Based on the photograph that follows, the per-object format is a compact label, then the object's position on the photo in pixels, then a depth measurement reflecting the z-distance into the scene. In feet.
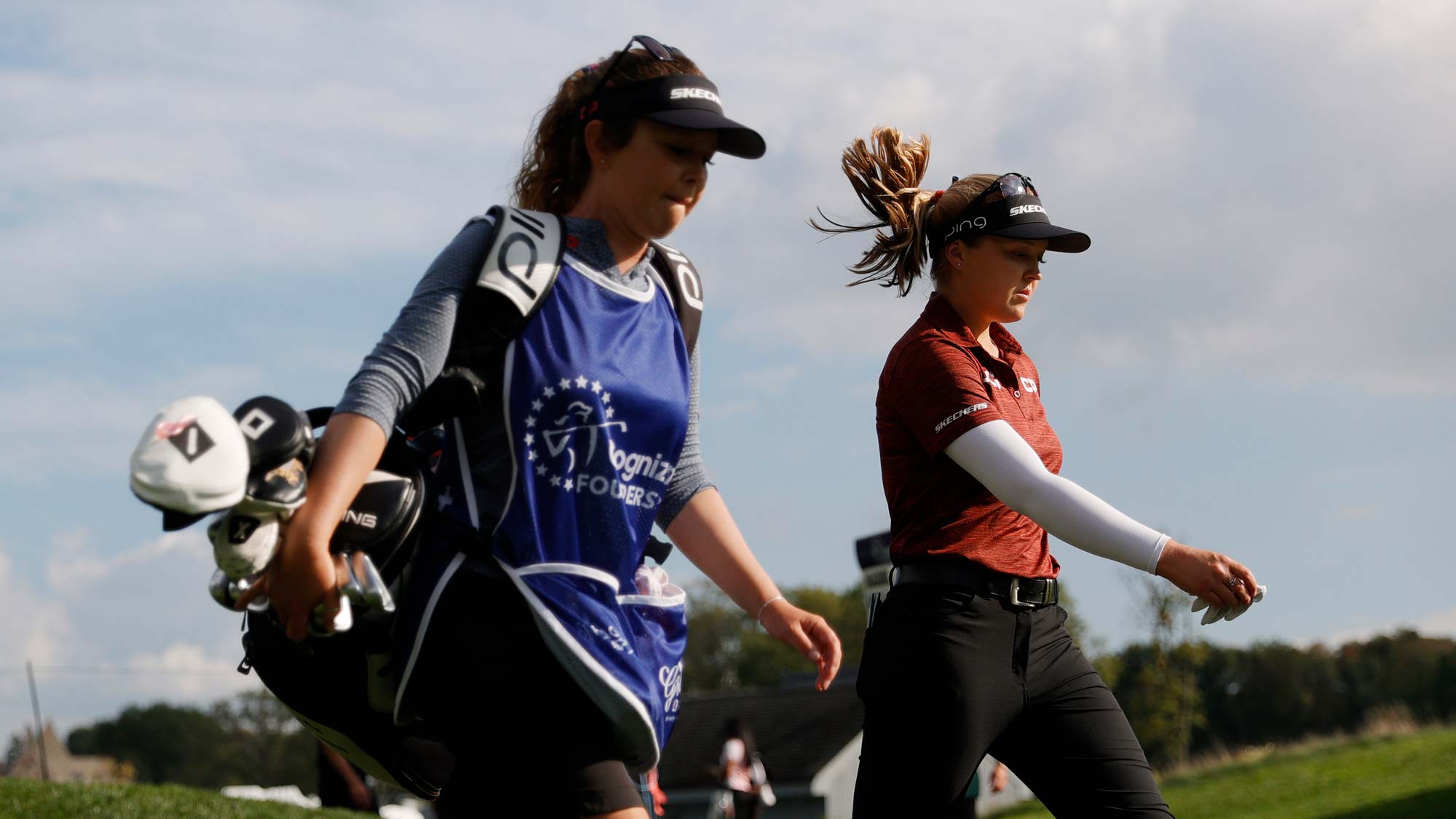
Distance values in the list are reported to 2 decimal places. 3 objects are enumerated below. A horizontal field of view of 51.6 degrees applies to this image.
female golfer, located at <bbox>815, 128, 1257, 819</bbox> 12.26
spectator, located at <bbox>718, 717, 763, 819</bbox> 78.12
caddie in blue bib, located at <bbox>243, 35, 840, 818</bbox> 8.61
